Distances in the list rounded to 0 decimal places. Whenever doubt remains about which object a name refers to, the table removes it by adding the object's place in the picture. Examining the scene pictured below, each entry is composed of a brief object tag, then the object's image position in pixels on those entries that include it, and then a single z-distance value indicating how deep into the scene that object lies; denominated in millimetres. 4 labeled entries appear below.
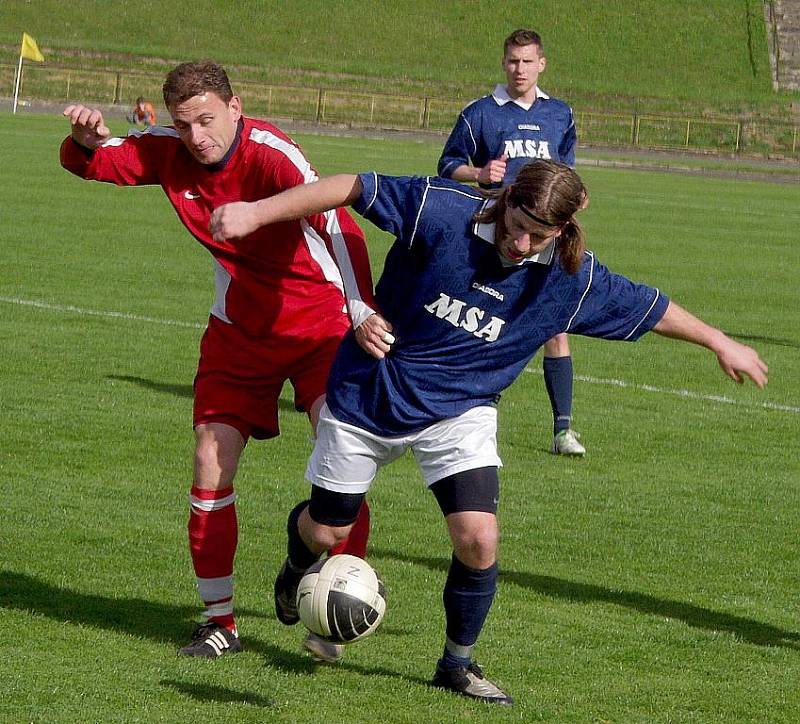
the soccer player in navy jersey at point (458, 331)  9930
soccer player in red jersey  11437
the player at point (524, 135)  19125
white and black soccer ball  10141
